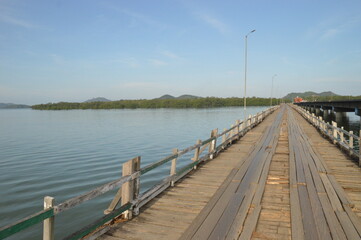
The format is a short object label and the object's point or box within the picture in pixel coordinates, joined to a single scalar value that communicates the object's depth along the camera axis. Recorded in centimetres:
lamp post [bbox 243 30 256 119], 2633
